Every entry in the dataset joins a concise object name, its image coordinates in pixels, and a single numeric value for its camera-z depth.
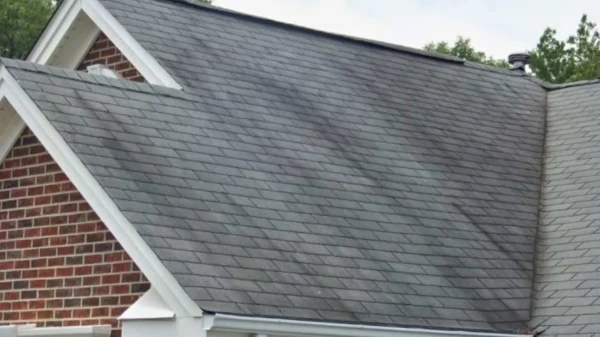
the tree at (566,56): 41.75
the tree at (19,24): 46.34
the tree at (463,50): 64.81
